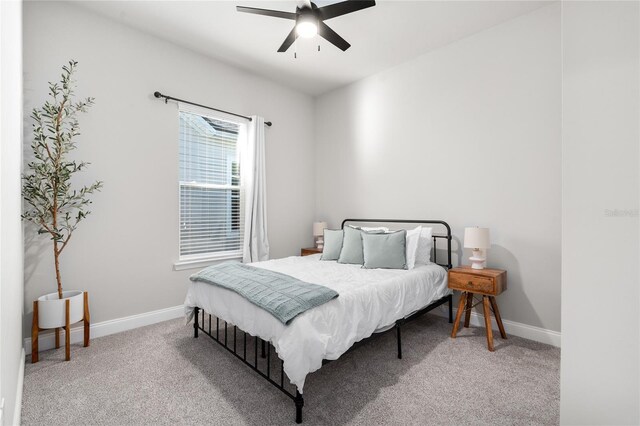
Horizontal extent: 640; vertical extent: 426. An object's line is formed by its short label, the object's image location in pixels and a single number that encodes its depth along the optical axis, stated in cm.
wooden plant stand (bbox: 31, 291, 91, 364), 238
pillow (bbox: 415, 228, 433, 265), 334
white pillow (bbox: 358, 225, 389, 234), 350
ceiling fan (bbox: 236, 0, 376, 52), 231
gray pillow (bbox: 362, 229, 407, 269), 307
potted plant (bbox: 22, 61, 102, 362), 242
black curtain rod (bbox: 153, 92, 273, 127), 328
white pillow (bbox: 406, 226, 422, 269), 312
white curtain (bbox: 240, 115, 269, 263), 403
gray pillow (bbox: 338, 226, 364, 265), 334
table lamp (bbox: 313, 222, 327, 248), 448
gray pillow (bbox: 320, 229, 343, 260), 359
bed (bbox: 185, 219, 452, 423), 178
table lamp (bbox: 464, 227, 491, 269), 288
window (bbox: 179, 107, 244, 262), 362
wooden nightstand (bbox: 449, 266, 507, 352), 269
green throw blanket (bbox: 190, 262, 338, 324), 188
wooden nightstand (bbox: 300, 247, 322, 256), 429
